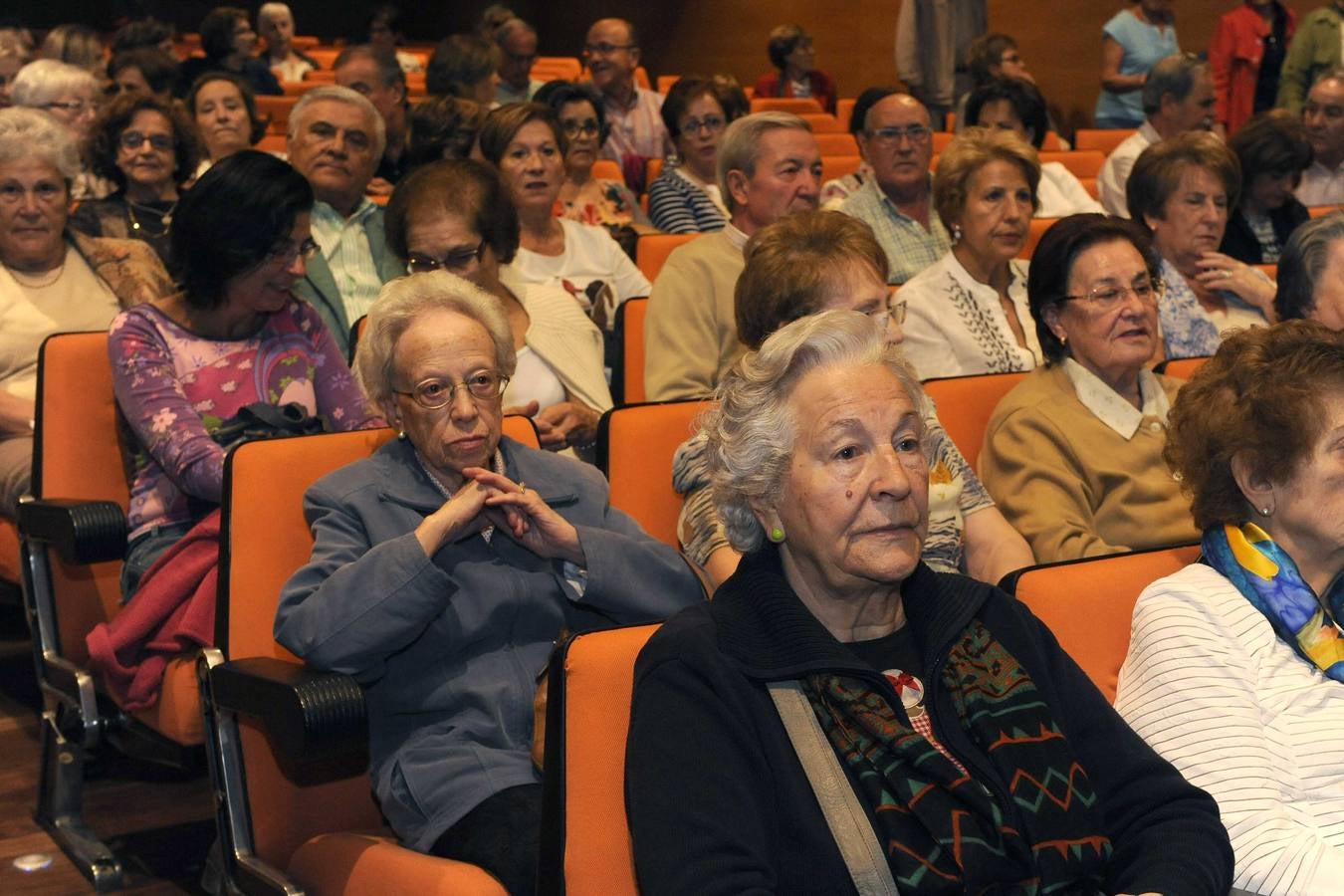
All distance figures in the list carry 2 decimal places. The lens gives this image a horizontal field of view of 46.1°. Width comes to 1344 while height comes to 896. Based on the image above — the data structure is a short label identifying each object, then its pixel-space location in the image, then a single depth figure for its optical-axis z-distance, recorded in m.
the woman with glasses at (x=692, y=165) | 5.18
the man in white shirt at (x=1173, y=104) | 5.70
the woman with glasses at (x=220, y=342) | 2.71
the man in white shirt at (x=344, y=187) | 3.64
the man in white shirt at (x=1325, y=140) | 5.68
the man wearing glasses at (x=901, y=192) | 4.59
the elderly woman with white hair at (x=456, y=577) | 1.92
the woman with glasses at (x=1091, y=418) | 2.51
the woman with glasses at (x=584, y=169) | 5.20
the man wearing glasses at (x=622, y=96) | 7.06
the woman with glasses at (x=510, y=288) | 3.01
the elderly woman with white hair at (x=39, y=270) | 3.43
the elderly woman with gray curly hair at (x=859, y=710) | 1.48
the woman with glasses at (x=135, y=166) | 4.22
